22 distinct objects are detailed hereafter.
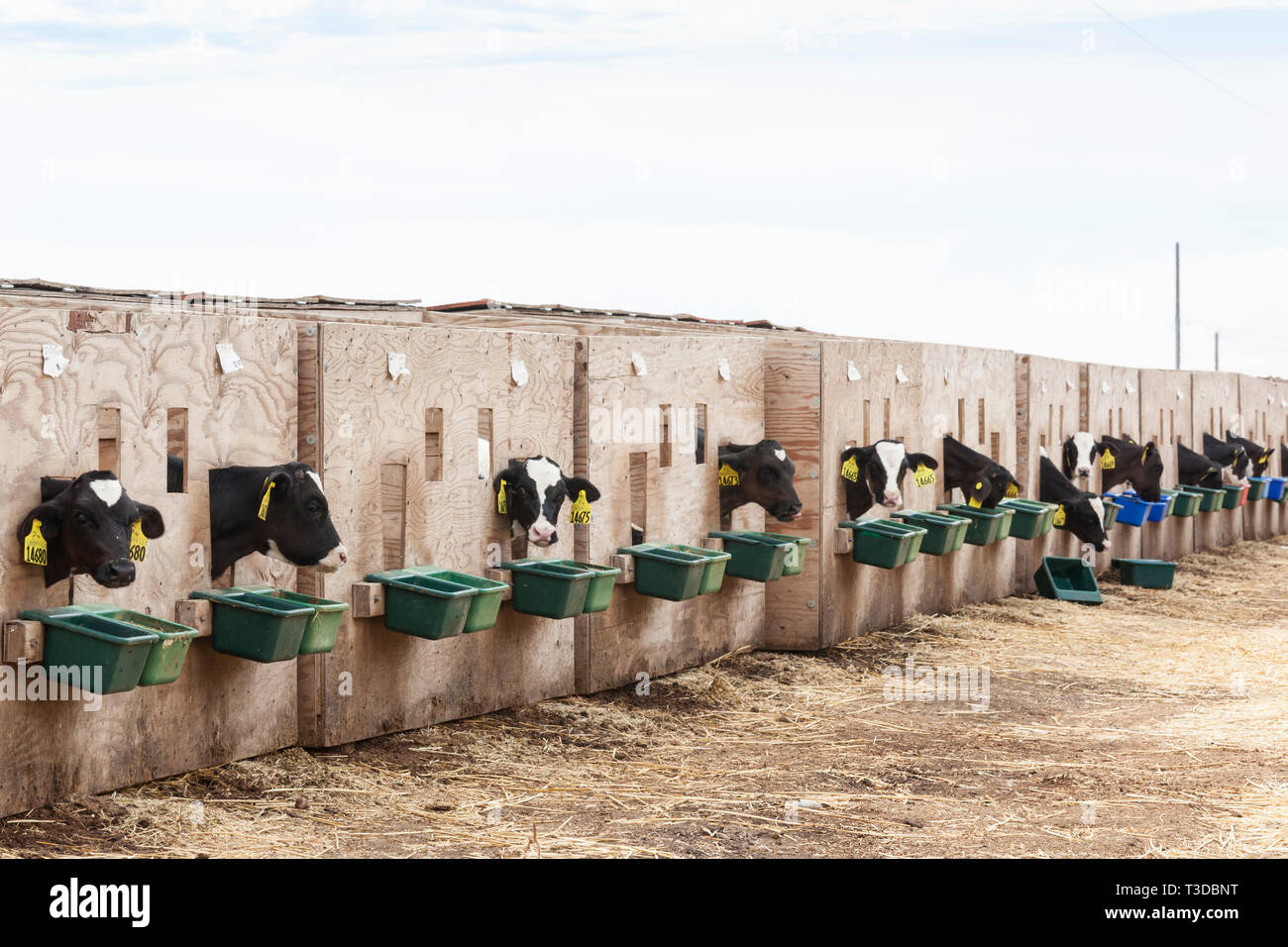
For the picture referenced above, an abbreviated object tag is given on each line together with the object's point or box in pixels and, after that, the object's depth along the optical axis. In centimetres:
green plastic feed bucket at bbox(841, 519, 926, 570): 1094
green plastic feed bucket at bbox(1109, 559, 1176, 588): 1617
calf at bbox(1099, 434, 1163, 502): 1747
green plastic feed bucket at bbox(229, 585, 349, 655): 658
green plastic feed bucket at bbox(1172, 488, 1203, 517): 1884
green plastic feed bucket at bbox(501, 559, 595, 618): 805
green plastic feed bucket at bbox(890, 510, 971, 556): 1197
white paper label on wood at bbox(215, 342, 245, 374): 679
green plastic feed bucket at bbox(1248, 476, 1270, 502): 2295
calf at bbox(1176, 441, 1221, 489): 2017
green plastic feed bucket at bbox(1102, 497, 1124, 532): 1542
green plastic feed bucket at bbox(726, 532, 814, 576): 1002
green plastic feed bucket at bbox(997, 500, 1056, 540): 1370
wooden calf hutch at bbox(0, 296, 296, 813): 588
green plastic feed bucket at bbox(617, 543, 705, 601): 892
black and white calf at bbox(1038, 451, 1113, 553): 1505
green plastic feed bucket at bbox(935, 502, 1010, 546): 1280
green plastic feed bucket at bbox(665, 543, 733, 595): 914
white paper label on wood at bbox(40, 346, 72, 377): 595
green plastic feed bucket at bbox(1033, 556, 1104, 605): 1479
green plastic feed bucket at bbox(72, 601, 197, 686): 586
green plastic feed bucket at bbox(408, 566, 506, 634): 738
